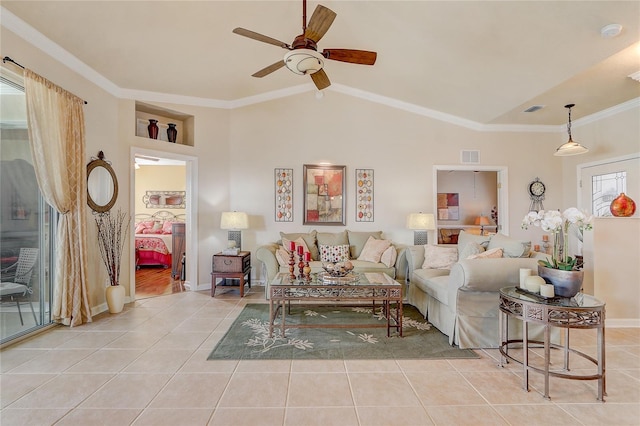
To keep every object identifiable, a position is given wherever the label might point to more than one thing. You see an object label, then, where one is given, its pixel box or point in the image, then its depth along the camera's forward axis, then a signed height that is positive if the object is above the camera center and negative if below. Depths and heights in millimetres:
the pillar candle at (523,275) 2518 -500
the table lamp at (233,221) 4906 -102
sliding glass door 2951 -171
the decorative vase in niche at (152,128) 4738 +1361
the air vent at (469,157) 5578 +1069
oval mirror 3906 +399
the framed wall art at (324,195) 5441 +358
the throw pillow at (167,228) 7882 -349
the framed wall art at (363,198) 5477 +305
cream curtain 3082 +439
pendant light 4391 +969
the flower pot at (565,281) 2275 -505
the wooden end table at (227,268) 4723 -838
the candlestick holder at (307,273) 3396 -655
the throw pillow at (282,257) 4520 -637
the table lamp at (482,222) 7391 -174
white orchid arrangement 2367 -74
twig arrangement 3971 -377
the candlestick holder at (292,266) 3445 -590
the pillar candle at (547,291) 2285 -575
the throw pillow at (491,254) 3161 -413
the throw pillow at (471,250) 3560 -414
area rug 2750 -1267
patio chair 2945 -649
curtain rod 2730 +1411
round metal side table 2096 -727
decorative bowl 3412 -622
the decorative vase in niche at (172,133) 4898 +1328
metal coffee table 3092 -797
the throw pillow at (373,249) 4723 -555
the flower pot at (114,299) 3883 -1083
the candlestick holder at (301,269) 3422 -622
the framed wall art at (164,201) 8672 +393
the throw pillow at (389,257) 4574 -640
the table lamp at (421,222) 5090 -120
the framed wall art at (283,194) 5438 +374
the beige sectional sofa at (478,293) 2783 -778
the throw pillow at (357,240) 5082 -427
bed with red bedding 6855 -801
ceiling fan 2482 +1504
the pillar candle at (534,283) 2389 -543
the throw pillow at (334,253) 4855 -619
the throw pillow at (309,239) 4988 -403
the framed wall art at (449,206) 7973 +235
